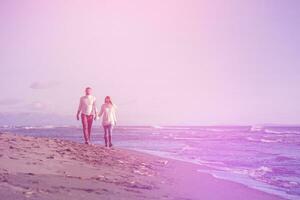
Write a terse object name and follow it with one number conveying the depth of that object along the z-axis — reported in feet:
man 45.50
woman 47.55
